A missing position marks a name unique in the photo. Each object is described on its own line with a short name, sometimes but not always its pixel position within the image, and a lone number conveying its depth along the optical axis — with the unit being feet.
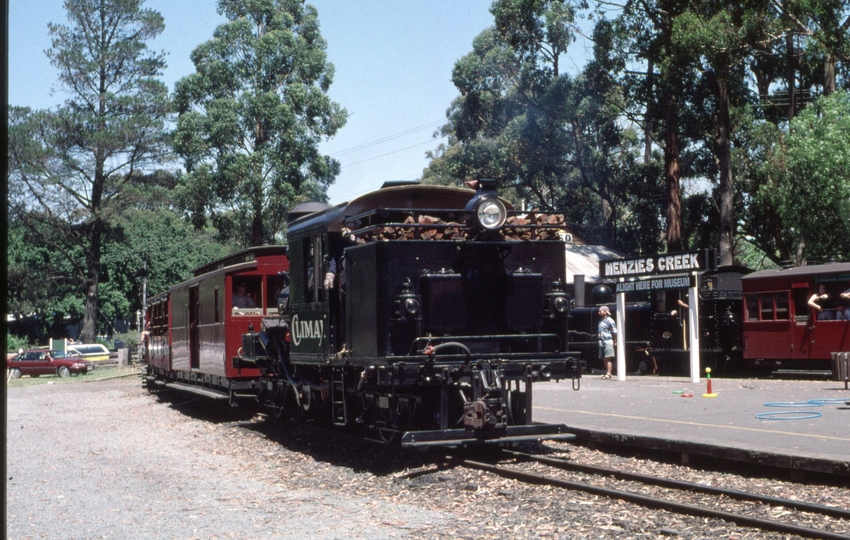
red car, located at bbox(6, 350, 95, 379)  142.41
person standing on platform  78.33
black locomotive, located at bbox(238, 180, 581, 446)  33.04
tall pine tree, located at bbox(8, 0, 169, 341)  153.69
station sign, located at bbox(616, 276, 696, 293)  71.67
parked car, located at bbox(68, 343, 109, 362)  164.04
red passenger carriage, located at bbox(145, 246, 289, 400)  53.16
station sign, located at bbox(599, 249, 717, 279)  67.88
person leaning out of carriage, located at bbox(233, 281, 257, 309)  54.29
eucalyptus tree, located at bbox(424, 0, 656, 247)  125.08
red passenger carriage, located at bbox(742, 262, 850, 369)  70.74
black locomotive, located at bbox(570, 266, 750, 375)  84.12
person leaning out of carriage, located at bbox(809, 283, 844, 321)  70.64
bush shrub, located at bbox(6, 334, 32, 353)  209.53
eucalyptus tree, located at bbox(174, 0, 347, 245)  123.03
